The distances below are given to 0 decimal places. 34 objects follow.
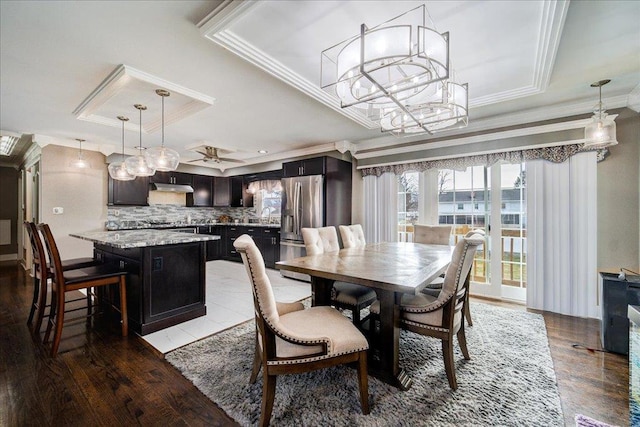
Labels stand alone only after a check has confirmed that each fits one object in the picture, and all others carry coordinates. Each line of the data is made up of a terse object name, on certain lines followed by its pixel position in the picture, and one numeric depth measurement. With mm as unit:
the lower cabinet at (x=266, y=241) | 5723
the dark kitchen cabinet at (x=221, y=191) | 7074
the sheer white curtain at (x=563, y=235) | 3061
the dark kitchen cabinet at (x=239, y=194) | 7051
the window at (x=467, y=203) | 3848
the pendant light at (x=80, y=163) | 4655
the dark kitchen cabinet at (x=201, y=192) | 6719
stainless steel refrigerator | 4684
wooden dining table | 1697
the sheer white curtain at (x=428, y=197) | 4199
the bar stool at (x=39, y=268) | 2594
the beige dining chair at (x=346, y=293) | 2277
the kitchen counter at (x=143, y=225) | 5296
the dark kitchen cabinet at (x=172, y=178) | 6002
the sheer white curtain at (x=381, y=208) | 4484
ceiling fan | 4641
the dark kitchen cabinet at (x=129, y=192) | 5227
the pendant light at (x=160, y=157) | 3098
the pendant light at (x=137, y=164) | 3266
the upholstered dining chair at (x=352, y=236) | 3387
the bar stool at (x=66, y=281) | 2299
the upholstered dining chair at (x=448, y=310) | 1741
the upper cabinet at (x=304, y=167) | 4727
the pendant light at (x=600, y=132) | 2516
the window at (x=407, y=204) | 4391
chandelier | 1451
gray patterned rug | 1572
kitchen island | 2617
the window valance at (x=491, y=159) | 3169
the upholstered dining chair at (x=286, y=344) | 1455
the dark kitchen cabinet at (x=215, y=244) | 6637
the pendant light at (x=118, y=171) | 3592
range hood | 5938
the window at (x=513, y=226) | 3590
